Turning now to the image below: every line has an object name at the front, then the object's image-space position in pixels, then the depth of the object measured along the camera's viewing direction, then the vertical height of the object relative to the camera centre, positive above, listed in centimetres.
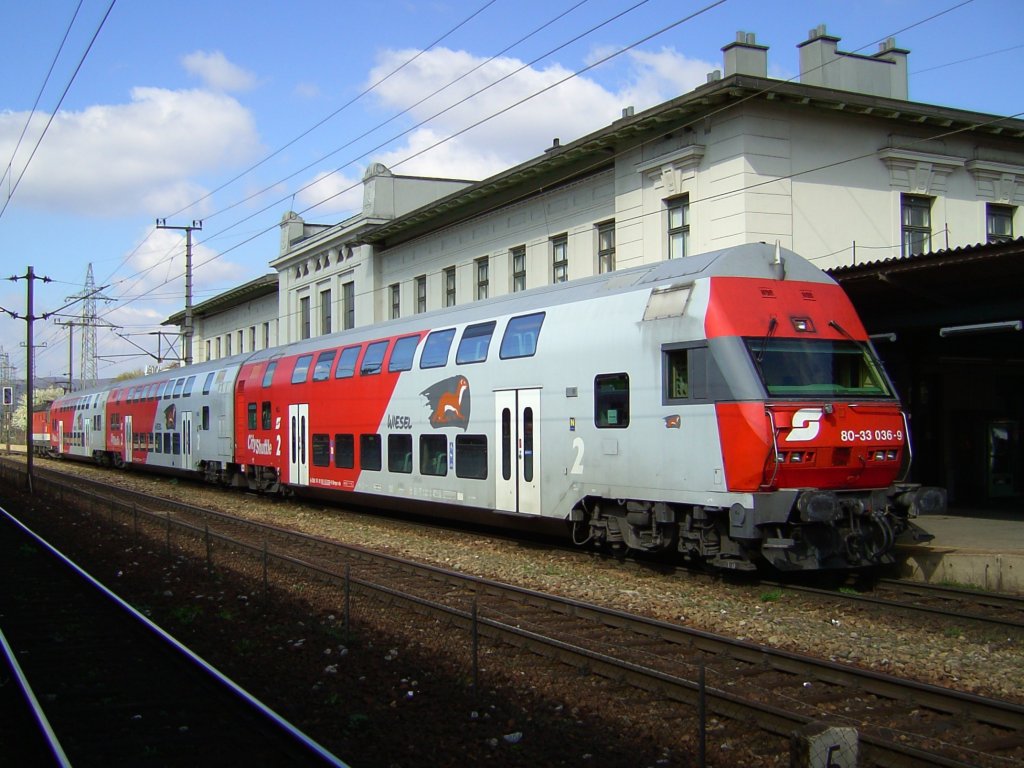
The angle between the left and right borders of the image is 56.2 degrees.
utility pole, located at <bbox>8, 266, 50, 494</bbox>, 2764 +258
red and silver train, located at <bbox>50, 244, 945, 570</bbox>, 1017 +9
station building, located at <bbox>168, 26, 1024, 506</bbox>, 1695 +495
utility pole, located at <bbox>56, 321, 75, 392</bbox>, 5902 +457
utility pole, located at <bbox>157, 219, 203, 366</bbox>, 3625 +506
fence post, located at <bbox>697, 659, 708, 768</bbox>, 542 -174
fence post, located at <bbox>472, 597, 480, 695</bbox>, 720 -192
